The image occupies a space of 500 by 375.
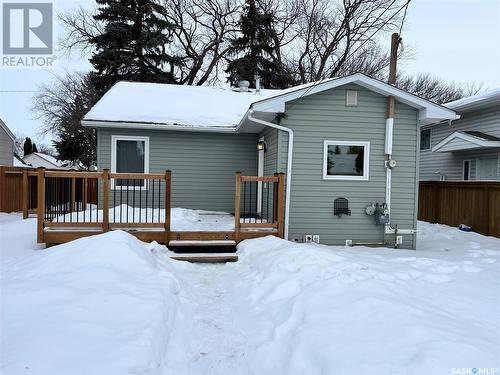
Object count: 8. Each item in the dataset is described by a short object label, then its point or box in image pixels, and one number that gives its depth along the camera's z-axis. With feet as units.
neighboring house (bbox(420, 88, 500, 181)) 37.11
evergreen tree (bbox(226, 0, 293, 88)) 70.08
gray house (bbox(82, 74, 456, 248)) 23.56
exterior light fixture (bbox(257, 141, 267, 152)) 27.92
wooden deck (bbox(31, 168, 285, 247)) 19.84
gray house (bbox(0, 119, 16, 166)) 49.90
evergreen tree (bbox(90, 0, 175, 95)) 63.52
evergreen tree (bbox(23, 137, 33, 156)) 135.13
